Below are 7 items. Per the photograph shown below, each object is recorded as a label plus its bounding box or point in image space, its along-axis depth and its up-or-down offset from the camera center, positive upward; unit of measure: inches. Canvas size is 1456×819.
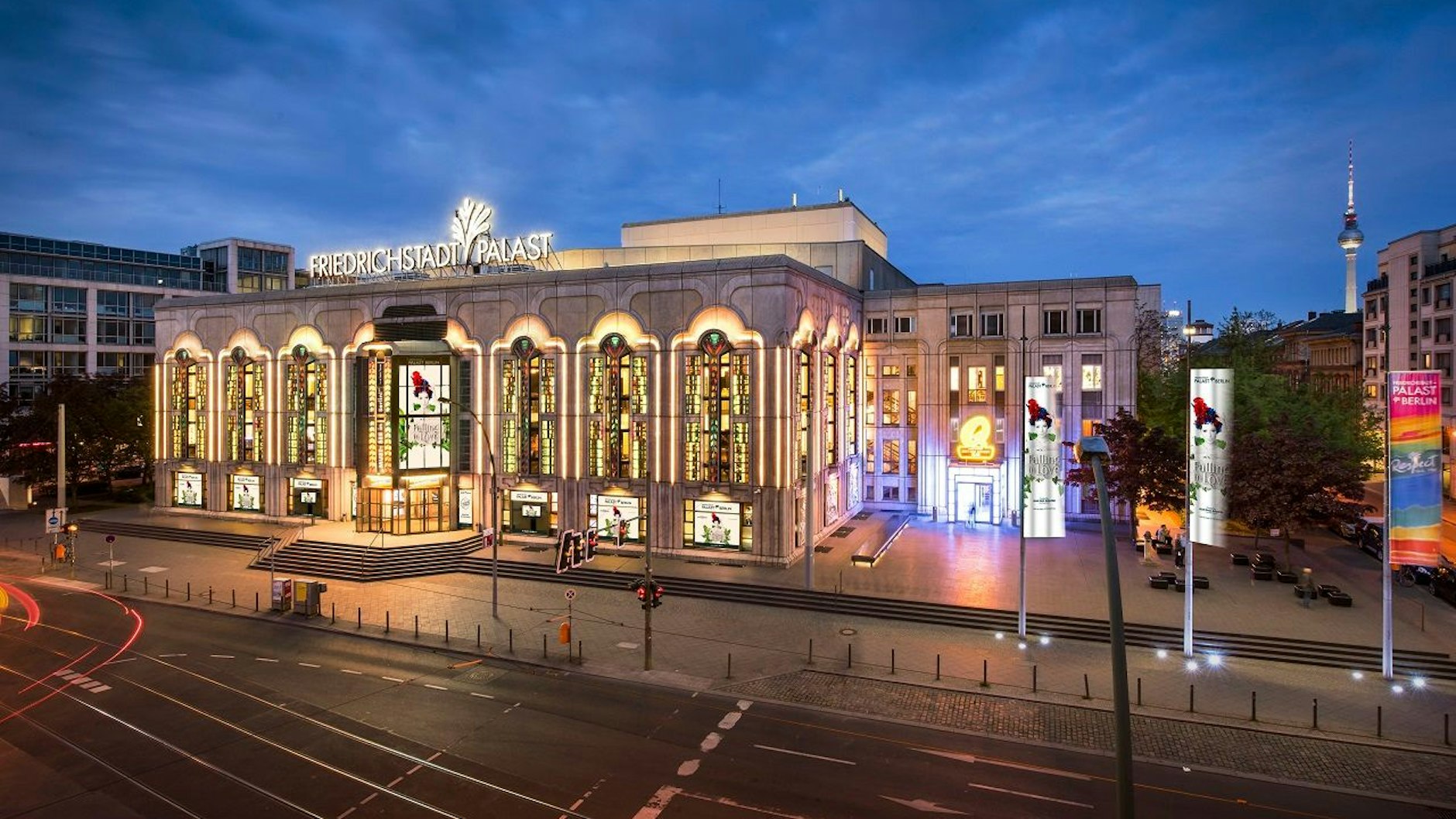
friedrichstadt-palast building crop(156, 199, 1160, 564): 1807.3 +61.9
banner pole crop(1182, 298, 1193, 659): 1145.4 -229.1
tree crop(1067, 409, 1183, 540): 1739.7 -147.4
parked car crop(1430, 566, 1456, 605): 1407.5 -331.5
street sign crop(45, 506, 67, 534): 1830.7 -269.2
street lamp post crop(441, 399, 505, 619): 1384.1 -293.9
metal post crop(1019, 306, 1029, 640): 1234.0 -286.0
